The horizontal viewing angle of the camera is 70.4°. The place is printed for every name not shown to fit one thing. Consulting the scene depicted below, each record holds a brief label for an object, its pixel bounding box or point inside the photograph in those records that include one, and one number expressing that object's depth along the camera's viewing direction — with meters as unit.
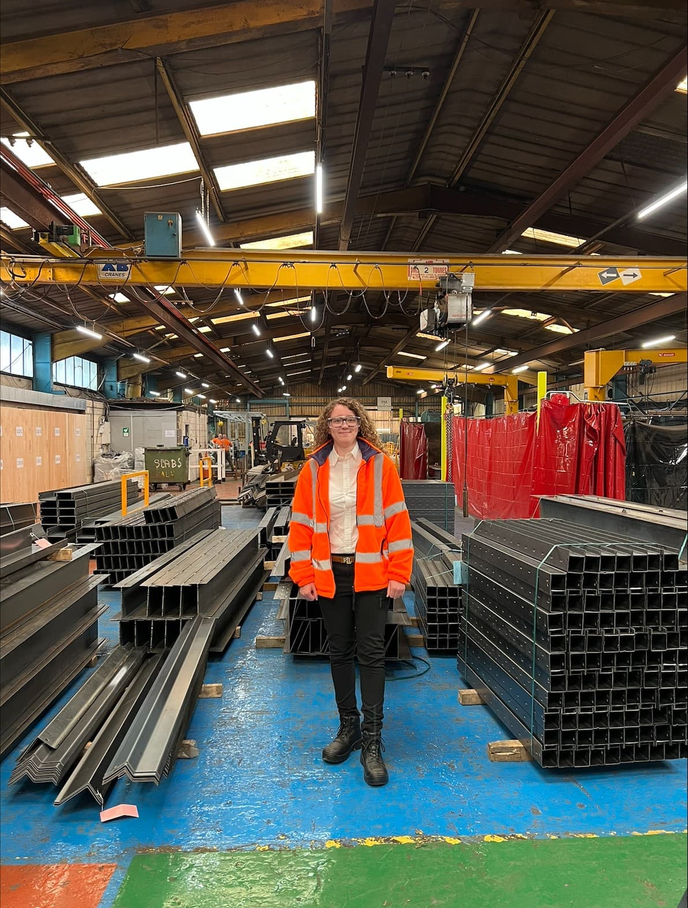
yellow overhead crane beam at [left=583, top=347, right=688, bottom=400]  10.22
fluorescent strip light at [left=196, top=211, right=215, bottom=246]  6.85
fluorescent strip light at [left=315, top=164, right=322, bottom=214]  6.46
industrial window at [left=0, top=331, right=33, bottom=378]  13.00
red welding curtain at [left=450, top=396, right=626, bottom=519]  7.84
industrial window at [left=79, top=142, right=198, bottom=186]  6.66
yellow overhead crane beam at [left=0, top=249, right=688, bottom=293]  6.94
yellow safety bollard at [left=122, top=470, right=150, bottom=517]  8.46
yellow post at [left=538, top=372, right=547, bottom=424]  8.76
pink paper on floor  2.57
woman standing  2.93
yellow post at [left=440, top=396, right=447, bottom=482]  11.01
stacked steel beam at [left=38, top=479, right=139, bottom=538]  7.86
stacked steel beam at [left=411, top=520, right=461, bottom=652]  4.67
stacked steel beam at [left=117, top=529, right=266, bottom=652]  4.31
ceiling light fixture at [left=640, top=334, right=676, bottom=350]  14.35
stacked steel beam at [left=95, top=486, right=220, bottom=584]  6.45
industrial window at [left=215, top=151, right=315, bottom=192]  7.39
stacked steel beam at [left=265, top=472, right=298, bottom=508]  10.58
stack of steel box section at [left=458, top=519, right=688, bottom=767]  2.87
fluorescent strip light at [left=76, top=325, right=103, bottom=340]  12.23
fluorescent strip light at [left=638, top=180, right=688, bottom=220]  6.14
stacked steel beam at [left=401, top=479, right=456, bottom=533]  8.32
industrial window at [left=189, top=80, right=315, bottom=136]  5.89
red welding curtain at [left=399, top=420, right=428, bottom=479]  15.47
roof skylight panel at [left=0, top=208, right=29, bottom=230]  7.43
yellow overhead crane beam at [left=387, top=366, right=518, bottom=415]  16.08
